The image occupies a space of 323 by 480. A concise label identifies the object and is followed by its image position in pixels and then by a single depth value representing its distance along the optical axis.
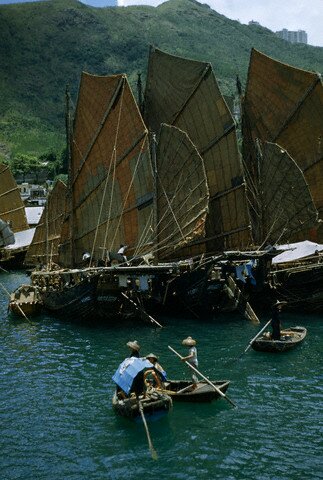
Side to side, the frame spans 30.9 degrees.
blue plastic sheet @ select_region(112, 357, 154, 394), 12.40
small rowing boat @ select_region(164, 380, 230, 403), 13.30
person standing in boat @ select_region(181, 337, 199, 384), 14.01
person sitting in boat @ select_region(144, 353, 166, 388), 13.01
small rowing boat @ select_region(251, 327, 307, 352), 18.05
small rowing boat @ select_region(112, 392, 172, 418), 12.26
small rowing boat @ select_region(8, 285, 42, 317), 25.75
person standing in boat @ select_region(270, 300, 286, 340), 18.05
